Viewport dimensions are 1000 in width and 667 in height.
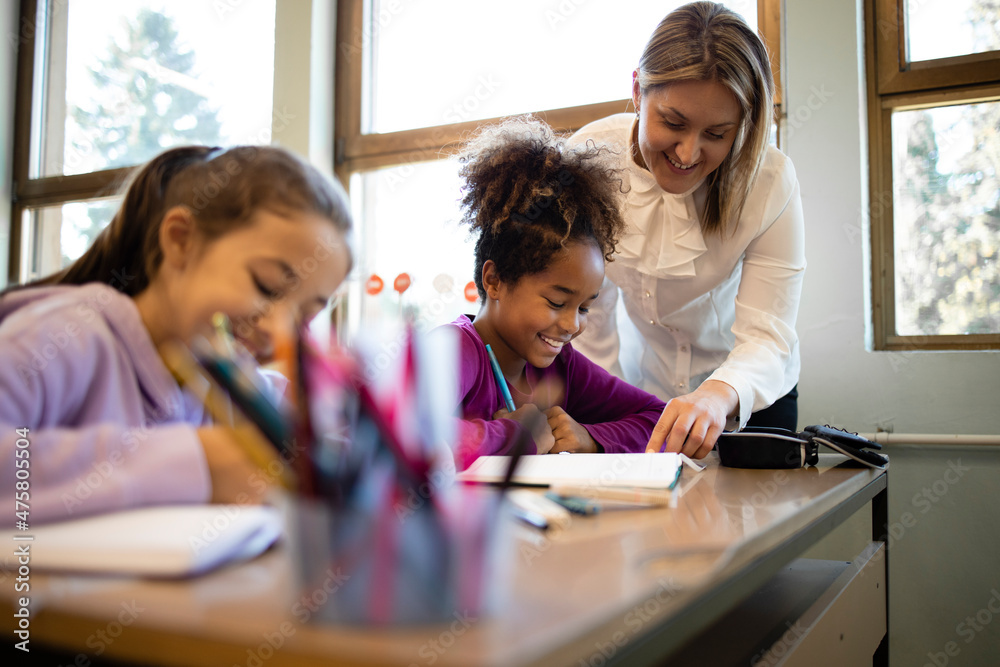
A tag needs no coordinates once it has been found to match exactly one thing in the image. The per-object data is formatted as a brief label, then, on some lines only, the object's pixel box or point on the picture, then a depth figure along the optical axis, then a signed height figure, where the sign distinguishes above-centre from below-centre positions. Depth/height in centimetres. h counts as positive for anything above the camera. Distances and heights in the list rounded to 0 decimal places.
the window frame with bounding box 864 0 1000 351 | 189 +73
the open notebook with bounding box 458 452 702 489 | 70 -11
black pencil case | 97 -11
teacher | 120 +25
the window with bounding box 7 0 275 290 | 292 +118
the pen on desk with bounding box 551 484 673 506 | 64 -11
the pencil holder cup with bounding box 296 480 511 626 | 28 -8
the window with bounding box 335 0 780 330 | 238 +97
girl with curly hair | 118 +15
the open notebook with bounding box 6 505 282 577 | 36 -9
